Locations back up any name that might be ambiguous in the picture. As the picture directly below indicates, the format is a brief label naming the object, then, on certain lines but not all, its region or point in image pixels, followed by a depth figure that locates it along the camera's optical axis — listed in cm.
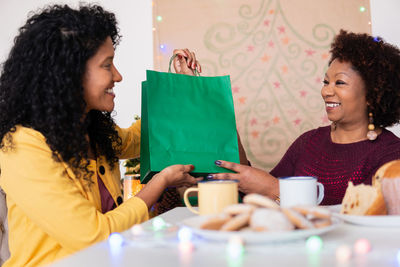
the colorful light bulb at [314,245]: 59
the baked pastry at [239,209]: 66
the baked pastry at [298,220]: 63
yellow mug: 84
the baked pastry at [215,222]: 66
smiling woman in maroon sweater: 151
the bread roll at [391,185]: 82
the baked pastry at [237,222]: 64
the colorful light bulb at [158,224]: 78
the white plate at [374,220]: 74
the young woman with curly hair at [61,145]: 96
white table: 54
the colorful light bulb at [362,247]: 57
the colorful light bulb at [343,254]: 54
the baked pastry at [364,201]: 80
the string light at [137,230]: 72
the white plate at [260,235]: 59
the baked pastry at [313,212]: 66
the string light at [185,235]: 67
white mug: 88
